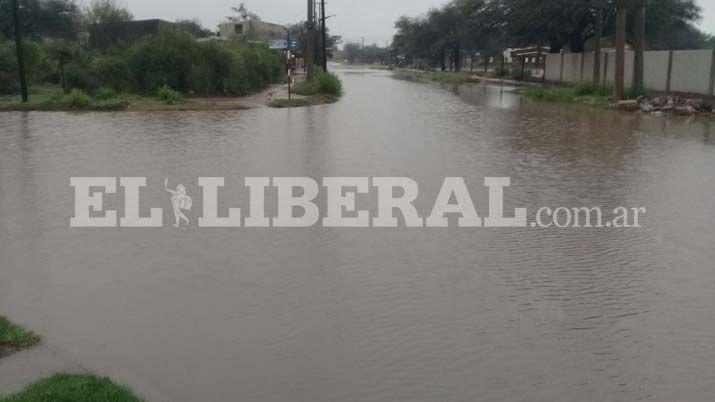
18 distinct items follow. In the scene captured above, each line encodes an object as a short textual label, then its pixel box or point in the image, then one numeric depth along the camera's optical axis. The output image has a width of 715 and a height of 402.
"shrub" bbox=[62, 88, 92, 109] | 27.33
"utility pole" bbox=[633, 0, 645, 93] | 31.02
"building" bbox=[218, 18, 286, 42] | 105.95
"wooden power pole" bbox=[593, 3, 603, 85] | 38.62
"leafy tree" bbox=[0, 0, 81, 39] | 55.09
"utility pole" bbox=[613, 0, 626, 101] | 31.39
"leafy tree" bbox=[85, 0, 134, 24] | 72.69
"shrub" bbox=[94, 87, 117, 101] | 29.19
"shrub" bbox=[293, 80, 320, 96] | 35.12
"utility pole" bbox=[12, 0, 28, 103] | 27.70
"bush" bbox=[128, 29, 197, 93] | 33.62
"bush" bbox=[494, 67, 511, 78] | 67.45
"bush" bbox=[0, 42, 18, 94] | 32.50
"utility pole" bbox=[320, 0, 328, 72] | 55.67
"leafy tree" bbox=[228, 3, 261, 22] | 120.79
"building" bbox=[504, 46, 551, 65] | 56.28
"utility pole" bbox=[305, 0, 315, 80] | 39.16
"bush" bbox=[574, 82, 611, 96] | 34.41
